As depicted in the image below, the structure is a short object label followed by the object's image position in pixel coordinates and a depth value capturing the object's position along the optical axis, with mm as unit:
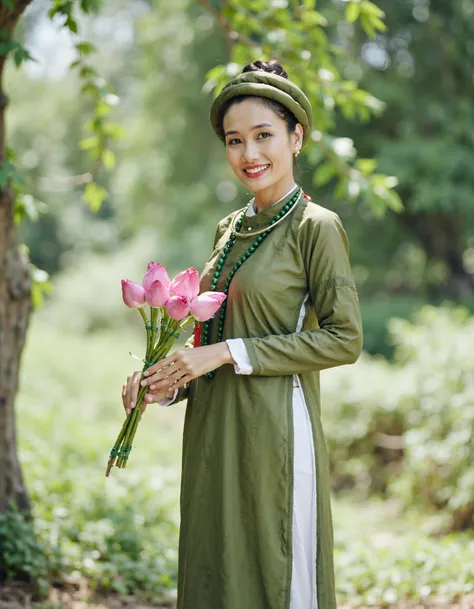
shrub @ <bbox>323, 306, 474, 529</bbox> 4613
